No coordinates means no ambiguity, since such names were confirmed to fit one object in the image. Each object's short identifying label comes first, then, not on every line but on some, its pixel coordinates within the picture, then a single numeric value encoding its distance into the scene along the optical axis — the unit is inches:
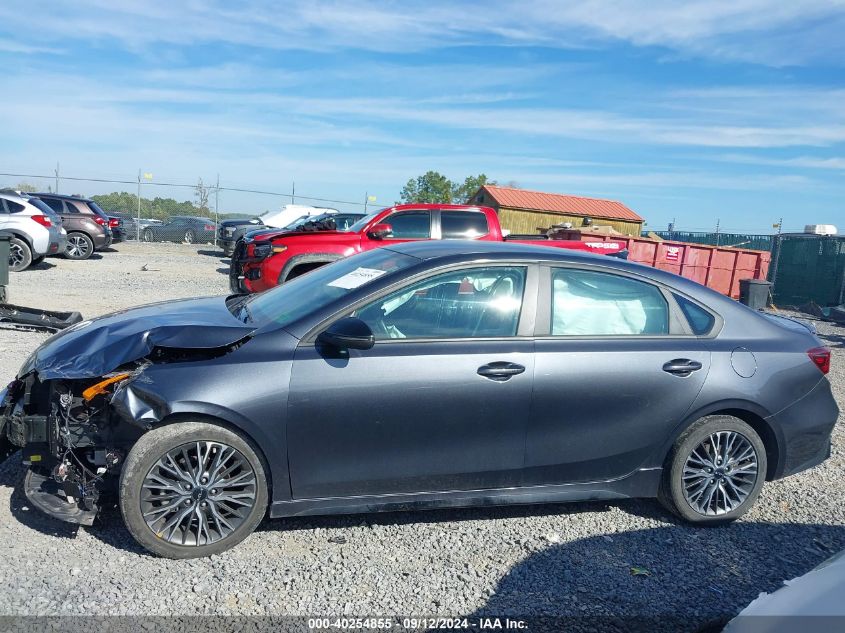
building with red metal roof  1237.1
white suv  611.2
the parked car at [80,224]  757.3
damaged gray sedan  147.3
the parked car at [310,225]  751.7
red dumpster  706.8
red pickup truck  425.7
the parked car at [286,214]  1013.8
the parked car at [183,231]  1144.2
